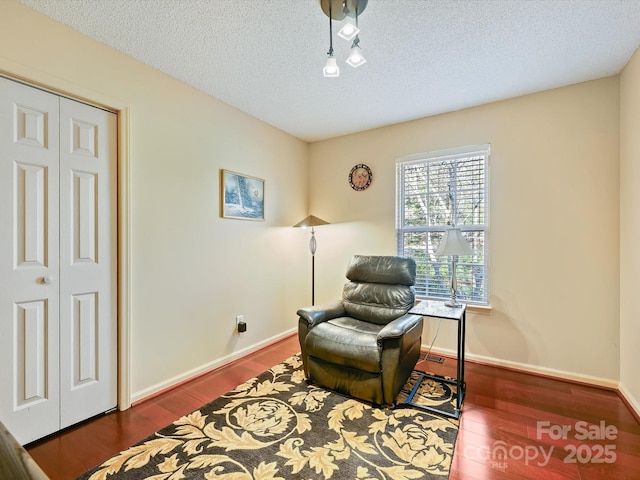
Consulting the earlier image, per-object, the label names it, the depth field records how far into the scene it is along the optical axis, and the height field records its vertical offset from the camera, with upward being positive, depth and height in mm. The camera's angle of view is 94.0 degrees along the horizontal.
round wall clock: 3523 +760
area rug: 1535 -1187
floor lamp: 3521 +188
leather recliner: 2088 -731
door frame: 2105 -117
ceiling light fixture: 1577 +1243
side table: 2074 -674
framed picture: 2861 +445
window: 2910 +283
